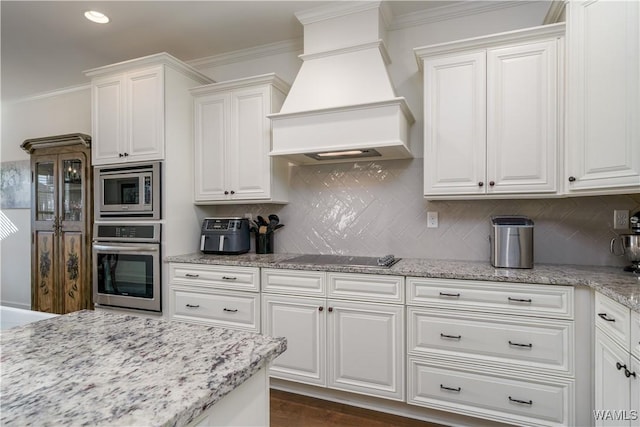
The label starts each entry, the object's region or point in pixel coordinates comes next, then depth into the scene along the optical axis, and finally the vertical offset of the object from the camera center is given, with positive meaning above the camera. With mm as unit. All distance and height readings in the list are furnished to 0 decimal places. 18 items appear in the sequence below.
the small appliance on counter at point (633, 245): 1796 -182
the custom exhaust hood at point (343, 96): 2217 +804
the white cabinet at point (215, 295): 2396 -629
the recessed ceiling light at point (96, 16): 2514 +1489
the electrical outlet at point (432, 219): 2531 -63
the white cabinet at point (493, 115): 1992 +604
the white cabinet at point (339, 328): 2049 -761
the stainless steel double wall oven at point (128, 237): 2689 -214
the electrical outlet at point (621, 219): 2092 -49
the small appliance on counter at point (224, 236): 2773 -207
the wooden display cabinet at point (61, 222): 3346 -110
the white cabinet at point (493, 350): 1742 -765
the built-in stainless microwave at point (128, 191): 2695 +173
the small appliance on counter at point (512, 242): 2016 -189
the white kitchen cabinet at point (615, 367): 1284 -656
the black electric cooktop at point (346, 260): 2209 -360
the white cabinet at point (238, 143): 2693 +571
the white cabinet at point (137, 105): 2705 +892
